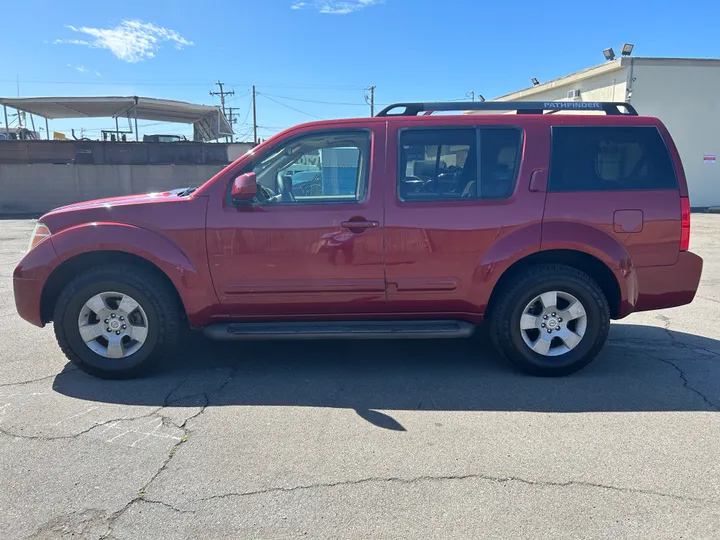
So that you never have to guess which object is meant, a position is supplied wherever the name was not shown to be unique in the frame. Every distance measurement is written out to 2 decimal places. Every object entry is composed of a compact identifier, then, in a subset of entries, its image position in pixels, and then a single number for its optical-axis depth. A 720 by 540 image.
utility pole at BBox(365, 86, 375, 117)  55.38
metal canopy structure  20.89
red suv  3.95
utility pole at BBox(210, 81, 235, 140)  65.56
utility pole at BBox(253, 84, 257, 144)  49.62
